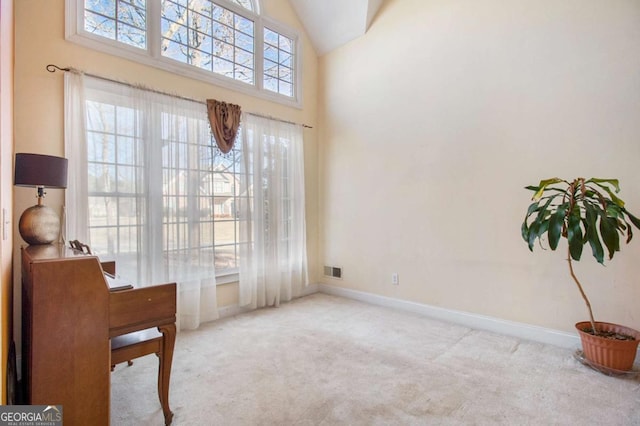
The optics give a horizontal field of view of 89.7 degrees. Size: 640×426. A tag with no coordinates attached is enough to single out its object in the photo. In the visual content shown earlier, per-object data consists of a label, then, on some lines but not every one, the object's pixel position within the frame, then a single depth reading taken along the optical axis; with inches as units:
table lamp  74.0
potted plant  89.9
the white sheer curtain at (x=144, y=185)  104.0
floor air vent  179.9
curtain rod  100.5
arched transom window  111.0
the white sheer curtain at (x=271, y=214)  150.7
